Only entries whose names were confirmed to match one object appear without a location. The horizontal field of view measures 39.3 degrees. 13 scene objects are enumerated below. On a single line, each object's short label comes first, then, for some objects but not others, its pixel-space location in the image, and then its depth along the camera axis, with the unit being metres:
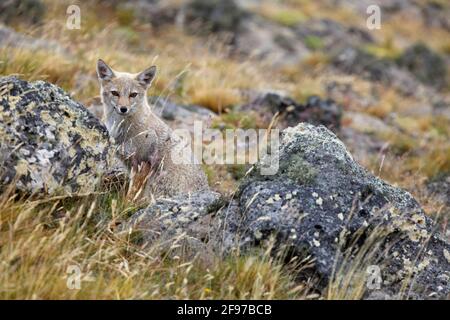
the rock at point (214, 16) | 20.05
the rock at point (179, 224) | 4.93
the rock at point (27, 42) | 9.71
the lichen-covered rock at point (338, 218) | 4.75
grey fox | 6.67
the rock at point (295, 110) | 11.19
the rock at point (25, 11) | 13.38
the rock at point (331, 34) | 21.73
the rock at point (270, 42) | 19.06
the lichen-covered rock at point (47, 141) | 4.80
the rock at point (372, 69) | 19.45
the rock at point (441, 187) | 8.81
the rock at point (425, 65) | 21.89
